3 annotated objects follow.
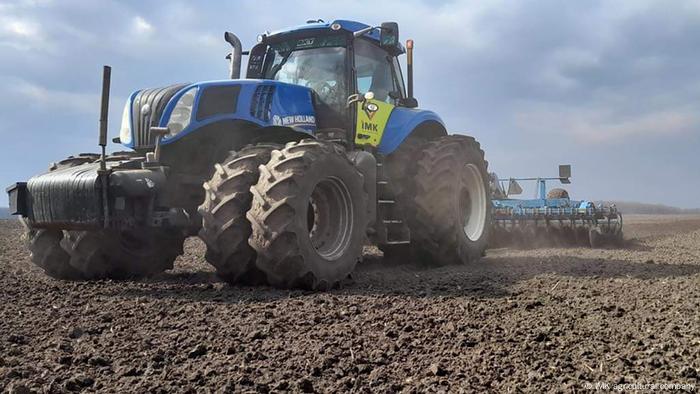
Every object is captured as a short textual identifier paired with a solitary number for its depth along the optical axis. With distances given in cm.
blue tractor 490
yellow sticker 687
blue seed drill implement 1138
